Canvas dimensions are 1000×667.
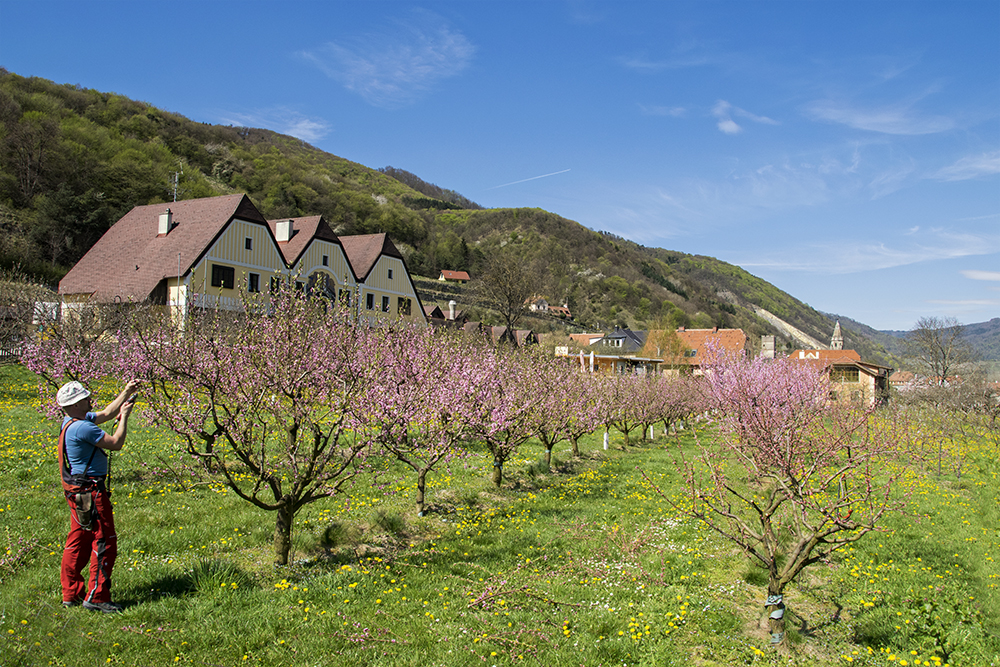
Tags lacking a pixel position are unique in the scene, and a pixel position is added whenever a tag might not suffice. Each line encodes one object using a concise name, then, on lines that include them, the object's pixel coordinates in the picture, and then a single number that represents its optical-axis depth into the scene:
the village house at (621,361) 55.84
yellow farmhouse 29.25
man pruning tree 5.17
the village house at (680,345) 57.83
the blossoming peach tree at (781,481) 5.74
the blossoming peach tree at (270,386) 6.43
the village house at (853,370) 31.60
